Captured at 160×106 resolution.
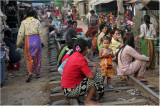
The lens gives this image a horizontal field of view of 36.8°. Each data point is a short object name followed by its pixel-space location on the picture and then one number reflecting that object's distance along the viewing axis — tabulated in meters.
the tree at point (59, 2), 52.22
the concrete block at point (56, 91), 5.23
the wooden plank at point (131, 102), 4.32
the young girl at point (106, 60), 5.32
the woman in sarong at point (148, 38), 7.89
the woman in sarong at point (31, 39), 6.84
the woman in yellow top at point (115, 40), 6.52
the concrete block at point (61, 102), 4.40
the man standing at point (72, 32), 8.08
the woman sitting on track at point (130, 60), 5.55
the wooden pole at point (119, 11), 11.23
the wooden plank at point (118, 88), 5.23
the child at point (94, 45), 9.04
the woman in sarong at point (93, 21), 14.19
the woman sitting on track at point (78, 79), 4.05
